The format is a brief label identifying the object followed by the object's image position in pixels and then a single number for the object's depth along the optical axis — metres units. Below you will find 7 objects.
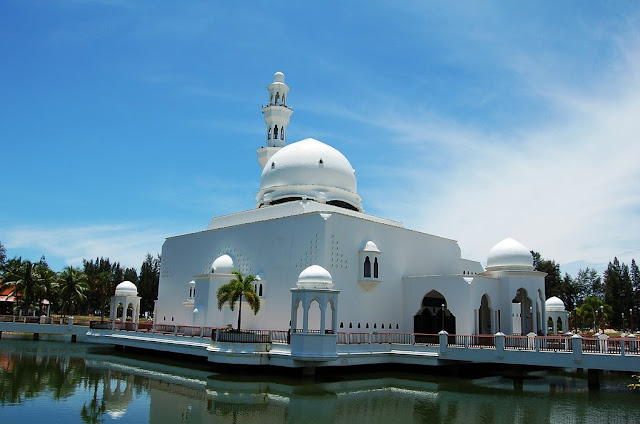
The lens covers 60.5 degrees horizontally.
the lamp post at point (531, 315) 28.98
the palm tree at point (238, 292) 25.30
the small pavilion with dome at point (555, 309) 34.56
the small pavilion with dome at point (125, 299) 37.47
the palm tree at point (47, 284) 45.72
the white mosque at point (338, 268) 26.64
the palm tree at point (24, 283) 44.53
